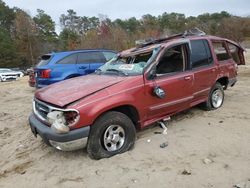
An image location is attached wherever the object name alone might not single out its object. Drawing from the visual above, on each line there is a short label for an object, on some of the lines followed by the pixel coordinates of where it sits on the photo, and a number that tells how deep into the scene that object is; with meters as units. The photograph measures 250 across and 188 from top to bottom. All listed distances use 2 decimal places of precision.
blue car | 9.88
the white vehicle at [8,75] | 26.07
